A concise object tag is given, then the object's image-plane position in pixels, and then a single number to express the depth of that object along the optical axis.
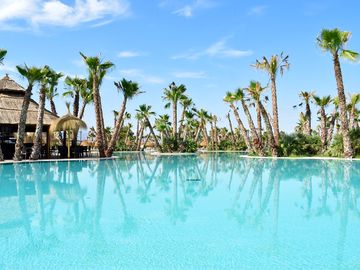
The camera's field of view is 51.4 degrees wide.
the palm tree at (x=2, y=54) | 23.21
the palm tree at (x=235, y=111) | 35.25
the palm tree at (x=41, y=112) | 25.45
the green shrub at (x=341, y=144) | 27.25
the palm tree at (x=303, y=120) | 38.58
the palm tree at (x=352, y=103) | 32.50
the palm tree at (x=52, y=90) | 30.94
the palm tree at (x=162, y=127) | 44.03
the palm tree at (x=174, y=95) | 41.62
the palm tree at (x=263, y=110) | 30.39
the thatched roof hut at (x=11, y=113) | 26.45
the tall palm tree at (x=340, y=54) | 25.27
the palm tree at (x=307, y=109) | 36.75
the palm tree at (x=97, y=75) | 29.42
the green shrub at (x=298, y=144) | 30.91
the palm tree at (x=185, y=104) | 44.61
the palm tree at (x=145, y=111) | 48.25
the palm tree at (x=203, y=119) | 56.03
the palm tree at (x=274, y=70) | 29.91
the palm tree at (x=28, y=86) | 24.33
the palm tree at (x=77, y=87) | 34.30
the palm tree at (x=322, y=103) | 33.73
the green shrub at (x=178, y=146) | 42.16
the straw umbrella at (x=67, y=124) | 27.03
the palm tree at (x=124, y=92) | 31.30
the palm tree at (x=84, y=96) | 34.62
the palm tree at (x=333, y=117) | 32.93
